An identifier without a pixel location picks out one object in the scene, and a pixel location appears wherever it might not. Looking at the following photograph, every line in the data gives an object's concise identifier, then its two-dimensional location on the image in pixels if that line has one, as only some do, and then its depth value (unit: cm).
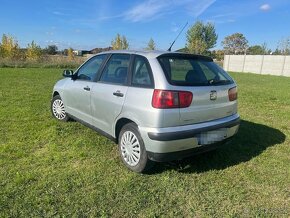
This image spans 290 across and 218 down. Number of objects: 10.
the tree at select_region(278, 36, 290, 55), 4572
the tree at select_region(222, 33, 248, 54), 7962
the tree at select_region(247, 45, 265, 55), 5912
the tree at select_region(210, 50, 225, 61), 5832
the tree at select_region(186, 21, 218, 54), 5255
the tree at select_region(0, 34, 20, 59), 3284
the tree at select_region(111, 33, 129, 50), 4482
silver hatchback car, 311
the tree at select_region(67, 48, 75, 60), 4178
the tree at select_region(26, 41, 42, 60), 3456
